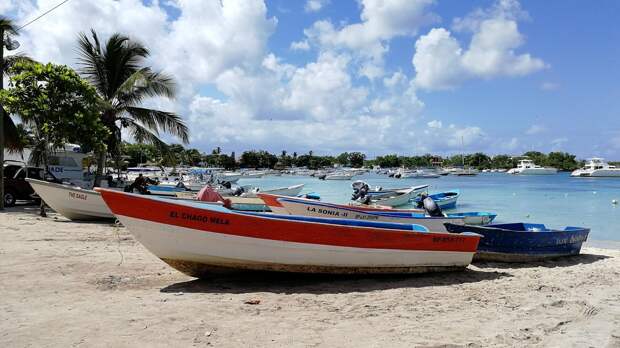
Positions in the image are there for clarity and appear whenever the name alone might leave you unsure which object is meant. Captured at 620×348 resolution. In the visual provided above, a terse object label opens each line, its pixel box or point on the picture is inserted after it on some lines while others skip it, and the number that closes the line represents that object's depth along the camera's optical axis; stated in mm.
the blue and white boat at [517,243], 9555
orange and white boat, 6758
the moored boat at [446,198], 26994
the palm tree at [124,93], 19109
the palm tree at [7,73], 16234
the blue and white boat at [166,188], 21722
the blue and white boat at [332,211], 13177
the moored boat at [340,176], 89869
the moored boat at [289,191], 27378
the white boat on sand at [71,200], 14016
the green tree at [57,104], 14945
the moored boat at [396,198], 28516
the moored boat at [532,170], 118500
